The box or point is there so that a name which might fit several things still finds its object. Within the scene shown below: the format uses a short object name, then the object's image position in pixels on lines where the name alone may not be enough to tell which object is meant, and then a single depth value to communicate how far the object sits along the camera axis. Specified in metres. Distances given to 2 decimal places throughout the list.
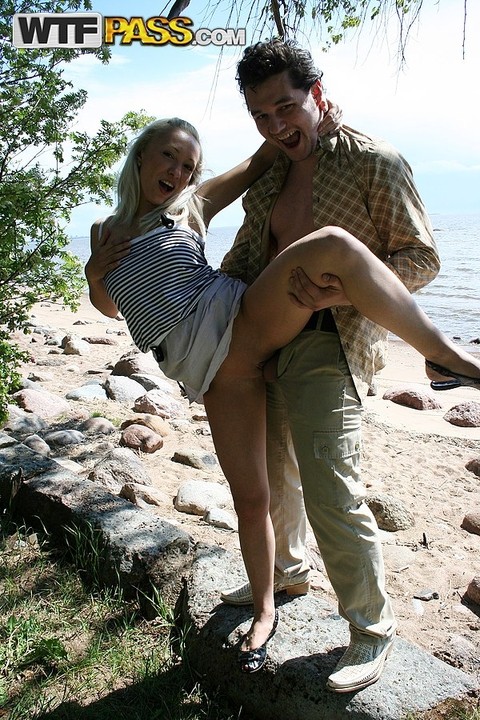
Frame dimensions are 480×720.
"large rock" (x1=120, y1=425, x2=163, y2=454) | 5.52
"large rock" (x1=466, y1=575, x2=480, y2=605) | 3.88
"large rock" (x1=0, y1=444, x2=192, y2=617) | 3.24
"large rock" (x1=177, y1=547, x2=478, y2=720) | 2.47
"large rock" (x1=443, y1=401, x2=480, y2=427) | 7.73
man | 2.48
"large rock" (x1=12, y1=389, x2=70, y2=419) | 6.29
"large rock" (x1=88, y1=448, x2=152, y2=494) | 4.61
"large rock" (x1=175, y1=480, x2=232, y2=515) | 4.51
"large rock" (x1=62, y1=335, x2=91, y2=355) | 9.87
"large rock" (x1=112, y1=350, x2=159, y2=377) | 8.05
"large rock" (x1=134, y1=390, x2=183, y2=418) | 6.57
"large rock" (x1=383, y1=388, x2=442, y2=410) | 8.41
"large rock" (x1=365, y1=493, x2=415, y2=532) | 4.77
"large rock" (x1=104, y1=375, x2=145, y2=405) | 7.07
